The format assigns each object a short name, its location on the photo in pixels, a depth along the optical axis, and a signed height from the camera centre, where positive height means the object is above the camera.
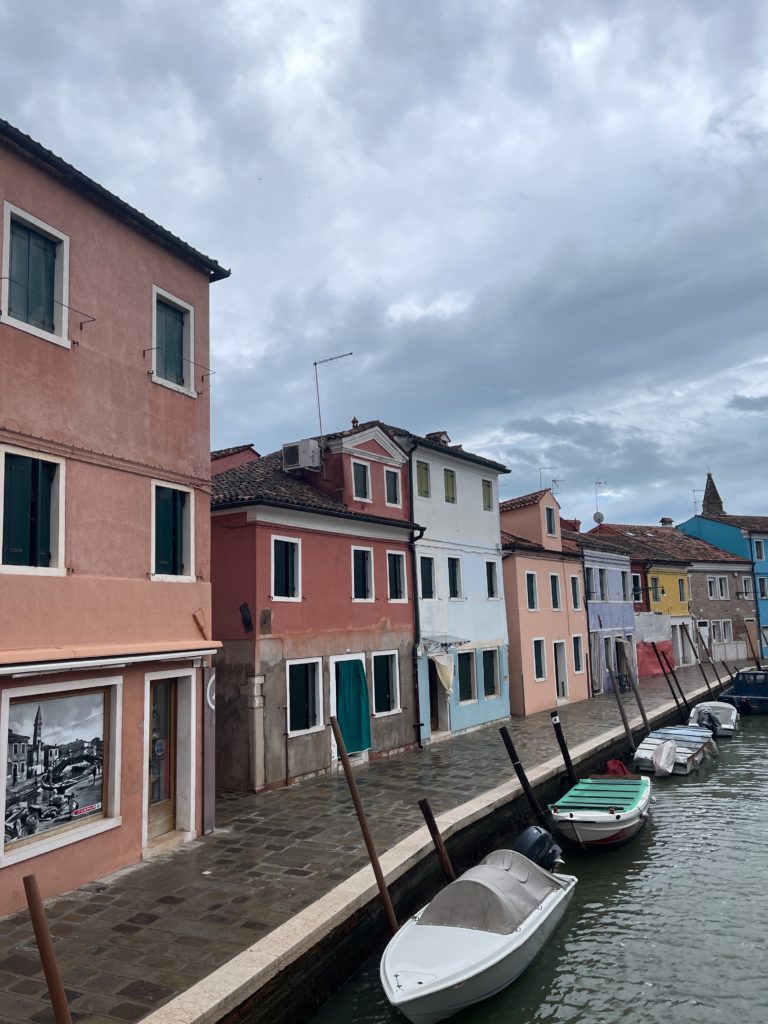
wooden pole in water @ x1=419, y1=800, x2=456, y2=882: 10.56 -3.31
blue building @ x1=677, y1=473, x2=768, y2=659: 47.84 +3.85
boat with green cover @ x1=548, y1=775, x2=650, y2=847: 13.80 -3.91
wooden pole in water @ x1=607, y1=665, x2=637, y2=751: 21.33 -3.59
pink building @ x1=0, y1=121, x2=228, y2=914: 9.20 +1.30
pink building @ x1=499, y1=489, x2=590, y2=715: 26.69 -0.01
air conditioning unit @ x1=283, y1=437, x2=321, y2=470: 19.08 +4.15
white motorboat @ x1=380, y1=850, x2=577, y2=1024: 7.86 -3.83
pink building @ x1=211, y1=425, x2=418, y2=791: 15.06 +0.22
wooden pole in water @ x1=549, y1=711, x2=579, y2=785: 16.19 -3.12
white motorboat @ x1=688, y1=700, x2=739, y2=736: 26.70 -4.19
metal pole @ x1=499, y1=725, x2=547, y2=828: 13.91 -3.26
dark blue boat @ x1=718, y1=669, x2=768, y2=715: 32.28 -4.05
